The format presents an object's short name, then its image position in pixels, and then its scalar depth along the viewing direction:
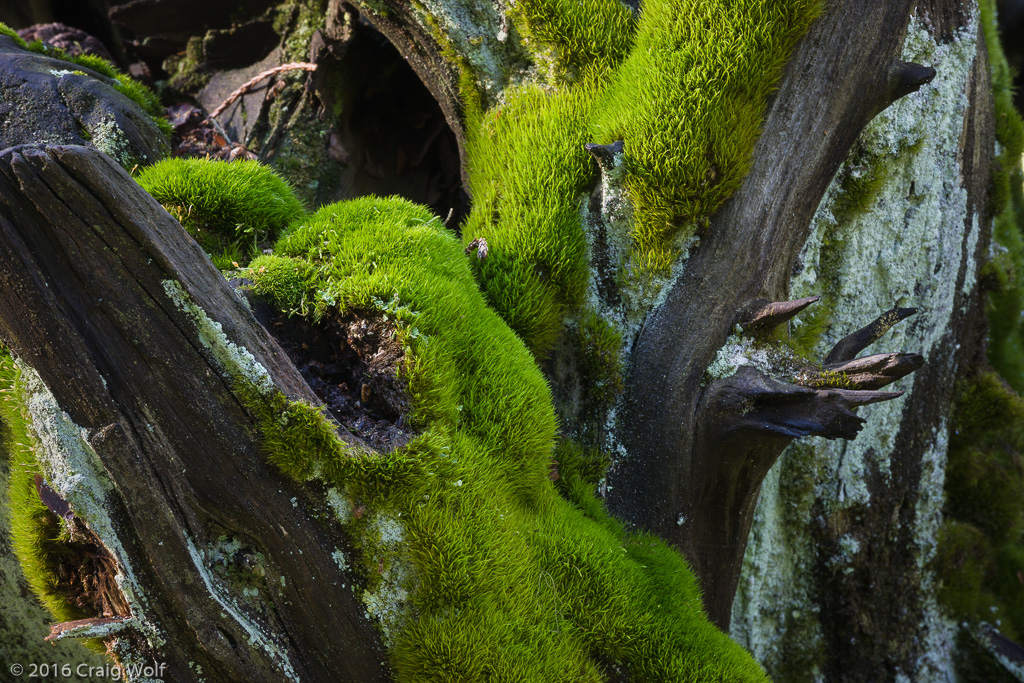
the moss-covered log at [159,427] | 1.97
